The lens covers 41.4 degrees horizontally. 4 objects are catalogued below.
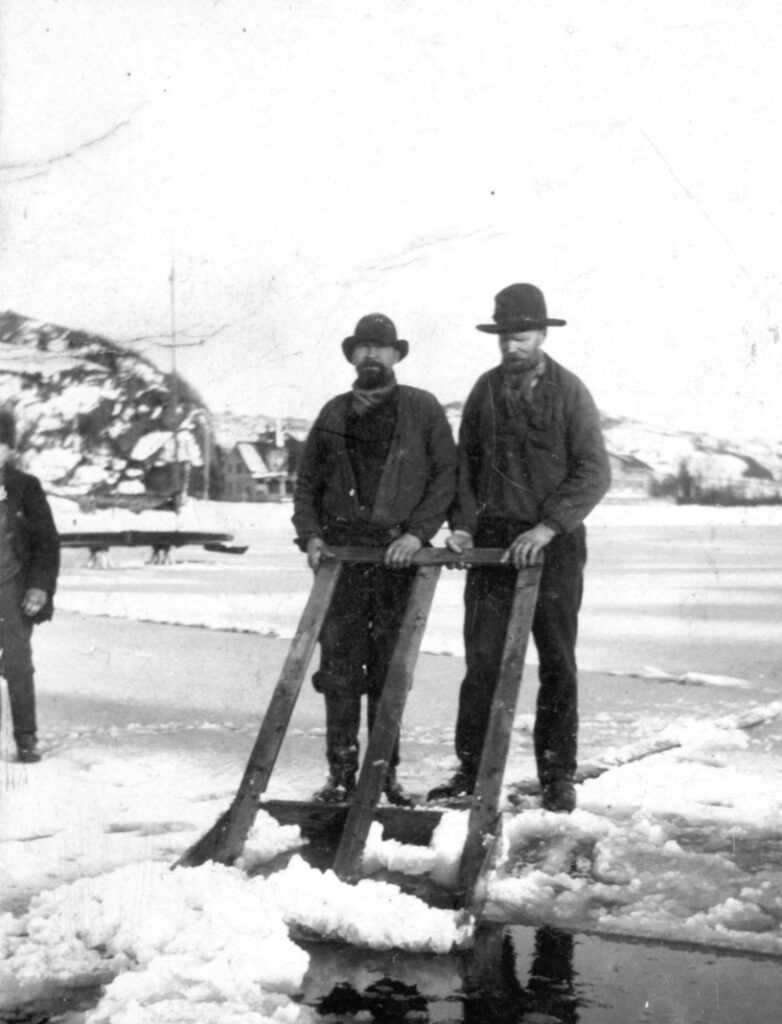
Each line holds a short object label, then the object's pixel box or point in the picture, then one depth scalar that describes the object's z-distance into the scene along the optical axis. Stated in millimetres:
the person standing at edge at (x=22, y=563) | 3756
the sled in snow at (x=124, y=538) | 4416
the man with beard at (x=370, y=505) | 3441
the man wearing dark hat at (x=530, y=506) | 3357
